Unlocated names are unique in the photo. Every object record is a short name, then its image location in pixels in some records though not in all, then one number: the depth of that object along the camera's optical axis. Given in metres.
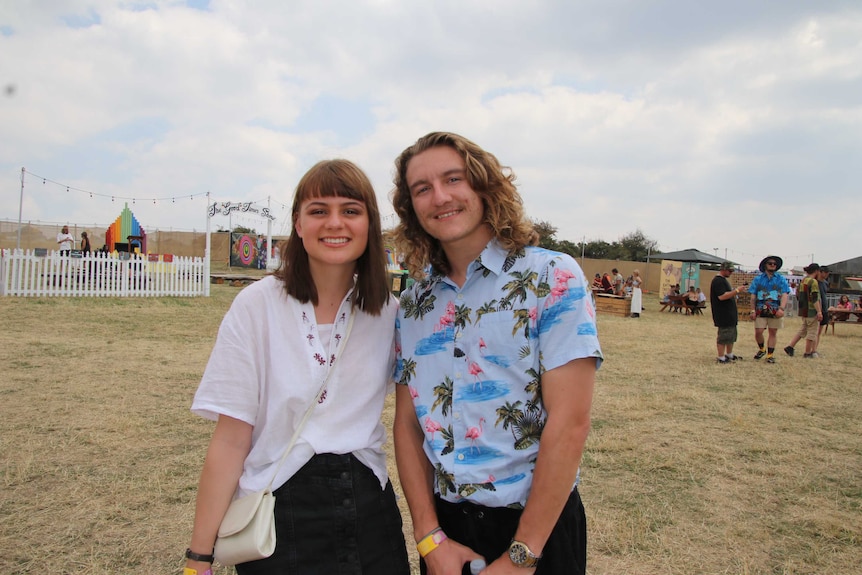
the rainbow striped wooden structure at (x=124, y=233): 18.03
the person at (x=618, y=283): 21.61
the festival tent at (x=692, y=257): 24.38
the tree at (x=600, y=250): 51.50
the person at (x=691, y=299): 19.52
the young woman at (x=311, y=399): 1.46
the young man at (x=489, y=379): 1.37
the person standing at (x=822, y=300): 10.32
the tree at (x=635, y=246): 51.87
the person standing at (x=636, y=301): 17.52
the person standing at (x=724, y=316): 9.04
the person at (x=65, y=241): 16.30
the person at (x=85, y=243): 17.08
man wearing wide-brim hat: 8.91
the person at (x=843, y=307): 15.70
